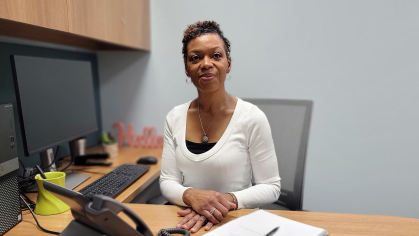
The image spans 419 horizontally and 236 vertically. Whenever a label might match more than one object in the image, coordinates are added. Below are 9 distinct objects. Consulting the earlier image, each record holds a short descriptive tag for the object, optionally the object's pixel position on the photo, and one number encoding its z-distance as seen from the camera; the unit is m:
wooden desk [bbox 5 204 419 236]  0.86
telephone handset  0.68
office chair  1.40
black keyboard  1.18
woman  1.14
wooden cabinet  1.06
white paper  0.81
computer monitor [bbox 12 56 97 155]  1.16
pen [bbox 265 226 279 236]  0.80
